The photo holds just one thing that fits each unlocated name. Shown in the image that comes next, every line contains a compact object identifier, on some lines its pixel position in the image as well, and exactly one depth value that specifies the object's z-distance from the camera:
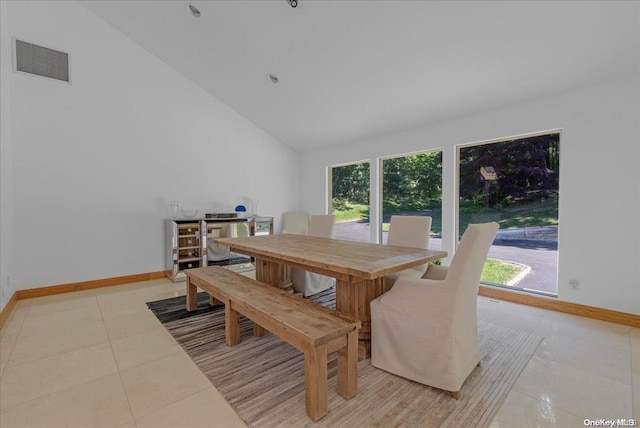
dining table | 1.77
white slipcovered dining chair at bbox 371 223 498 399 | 1.59
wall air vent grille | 3.21
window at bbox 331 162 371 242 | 4.84
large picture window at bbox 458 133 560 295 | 3.09
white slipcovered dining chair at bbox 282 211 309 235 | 5.62
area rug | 1.44
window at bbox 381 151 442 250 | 3.89
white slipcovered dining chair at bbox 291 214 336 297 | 3.32
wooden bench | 1.41
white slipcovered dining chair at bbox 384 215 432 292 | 2.68
